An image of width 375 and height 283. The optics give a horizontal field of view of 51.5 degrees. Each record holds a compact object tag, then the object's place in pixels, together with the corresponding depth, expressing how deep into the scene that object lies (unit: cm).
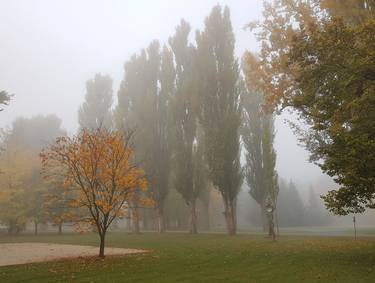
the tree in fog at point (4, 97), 1845
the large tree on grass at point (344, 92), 949
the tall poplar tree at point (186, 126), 2994
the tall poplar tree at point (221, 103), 2762
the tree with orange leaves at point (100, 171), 1463
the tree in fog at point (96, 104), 4530
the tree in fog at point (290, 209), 5078
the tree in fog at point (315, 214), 5453
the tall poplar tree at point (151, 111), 3241
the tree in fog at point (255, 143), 3381
